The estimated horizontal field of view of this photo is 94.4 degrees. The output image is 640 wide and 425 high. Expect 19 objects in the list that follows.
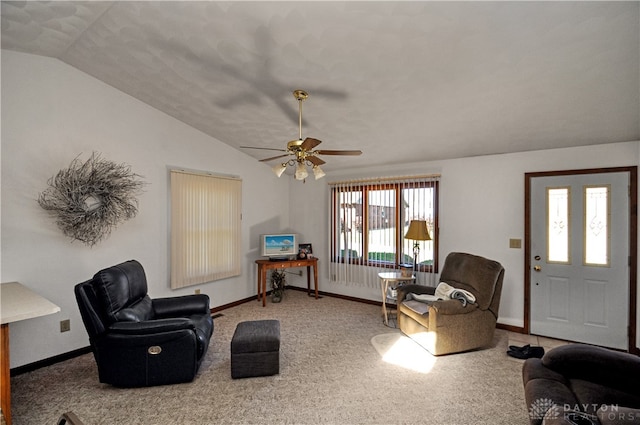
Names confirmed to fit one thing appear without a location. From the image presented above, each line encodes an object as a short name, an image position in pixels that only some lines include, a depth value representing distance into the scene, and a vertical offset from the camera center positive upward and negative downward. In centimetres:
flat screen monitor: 520 -64
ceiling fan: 253 +51
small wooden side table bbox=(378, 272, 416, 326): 408 -96
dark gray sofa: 149 -99
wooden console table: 491 -98
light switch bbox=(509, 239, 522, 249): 384 -44
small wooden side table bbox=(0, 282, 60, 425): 194 -70
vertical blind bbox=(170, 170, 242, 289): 411 -27
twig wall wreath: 306 +13
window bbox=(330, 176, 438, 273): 448 -17
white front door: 330 -57
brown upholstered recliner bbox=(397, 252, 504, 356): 314 -117
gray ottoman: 273 -135
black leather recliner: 250 -113
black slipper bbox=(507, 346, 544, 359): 311 -152
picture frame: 544 -77
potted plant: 523 -137
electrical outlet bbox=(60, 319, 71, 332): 312 -122
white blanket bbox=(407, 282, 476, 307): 329 -100
